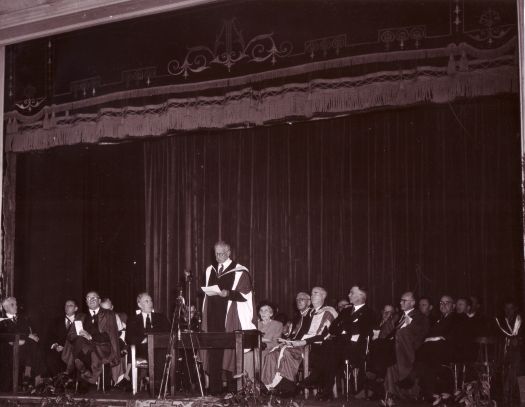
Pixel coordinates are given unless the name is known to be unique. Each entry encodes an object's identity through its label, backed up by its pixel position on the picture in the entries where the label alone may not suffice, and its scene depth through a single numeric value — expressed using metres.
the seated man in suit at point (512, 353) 9.03
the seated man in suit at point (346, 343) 9.93
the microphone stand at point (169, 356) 9.44
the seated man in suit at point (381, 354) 9.73
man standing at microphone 10.34
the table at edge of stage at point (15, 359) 10.88
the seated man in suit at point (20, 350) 11.46
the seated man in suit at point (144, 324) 10.93
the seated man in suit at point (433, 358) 9.49
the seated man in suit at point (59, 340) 11.73
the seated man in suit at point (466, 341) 9.59
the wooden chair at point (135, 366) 10.36
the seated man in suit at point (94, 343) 10.91
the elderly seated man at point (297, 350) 9.98
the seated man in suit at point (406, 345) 9.67
